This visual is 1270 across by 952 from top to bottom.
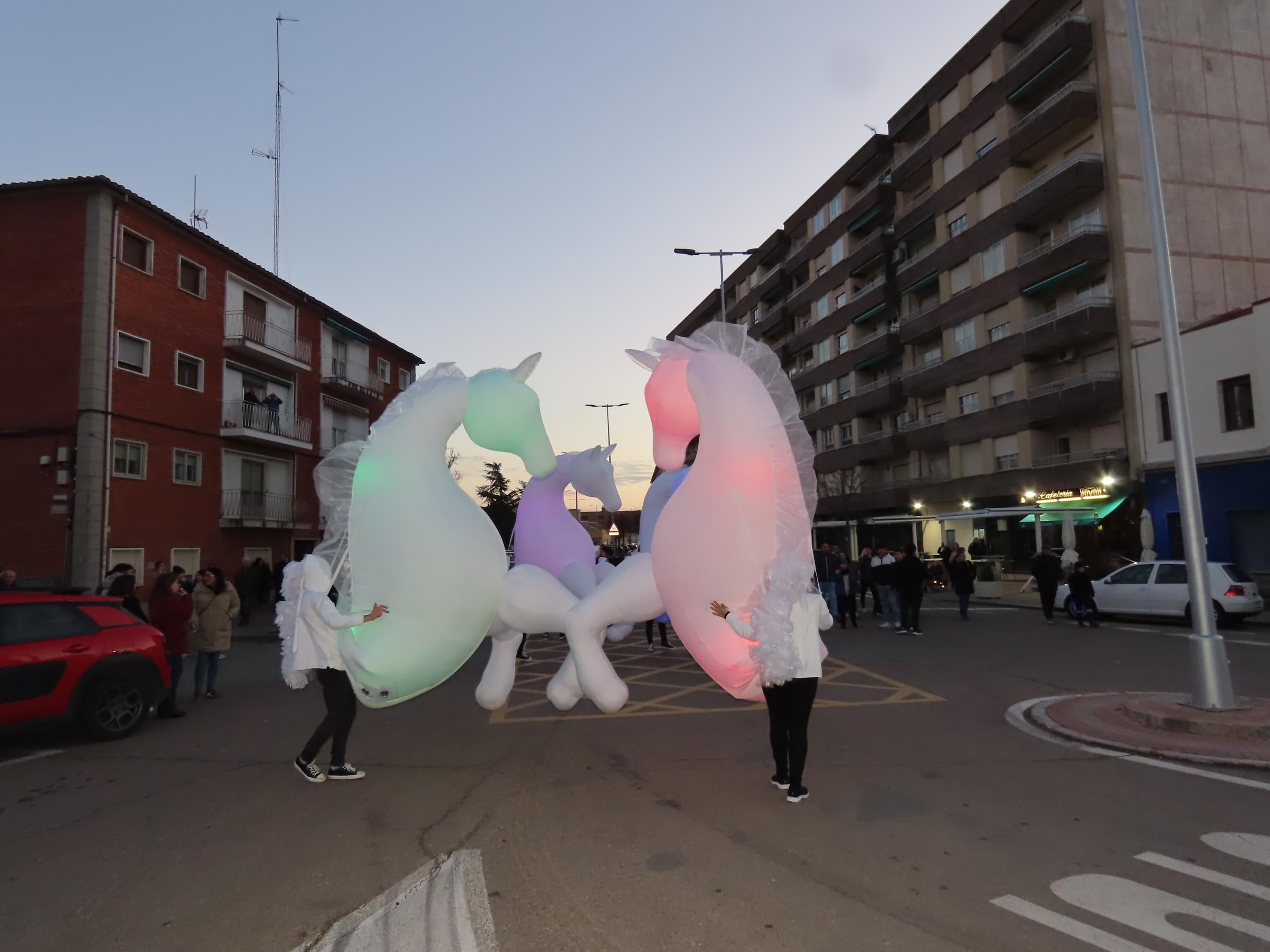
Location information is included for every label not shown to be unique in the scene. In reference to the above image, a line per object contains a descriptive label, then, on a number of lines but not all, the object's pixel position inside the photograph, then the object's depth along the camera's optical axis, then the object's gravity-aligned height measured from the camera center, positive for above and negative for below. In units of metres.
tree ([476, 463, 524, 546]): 19.92 +2.97
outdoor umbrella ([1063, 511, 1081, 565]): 20.67 -0.09
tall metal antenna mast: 26.28 +14.25
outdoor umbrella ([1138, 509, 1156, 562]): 20.57 -0.24
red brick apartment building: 17.73 +4.42
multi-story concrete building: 25.06 +10.78
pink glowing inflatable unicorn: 4.58 +0.13
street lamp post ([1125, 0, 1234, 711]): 6.72 +0.09
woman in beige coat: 8.93 -0.66
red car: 6.59 -0.88
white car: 13.48 -1.22
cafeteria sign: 24.80 +1.16
